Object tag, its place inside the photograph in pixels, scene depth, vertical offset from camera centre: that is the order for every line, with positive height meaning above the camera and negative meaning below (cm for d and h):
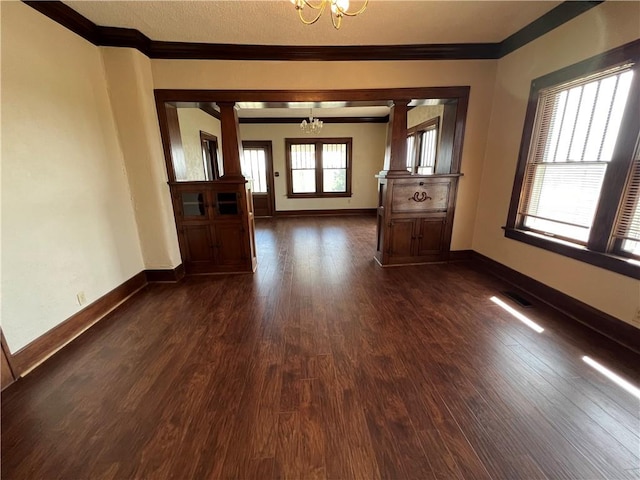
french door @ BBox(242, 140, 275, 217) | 730 +4
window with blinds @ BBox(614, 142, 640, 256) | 195 -35
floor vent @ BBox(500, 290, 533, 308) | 262 -132
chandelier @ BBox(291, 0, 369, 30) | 143 +92
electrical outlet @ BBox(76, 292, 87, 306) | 232 -109
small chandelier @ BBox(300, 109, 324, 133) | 592 +112
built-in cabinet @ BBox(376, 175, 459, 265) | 353 -63
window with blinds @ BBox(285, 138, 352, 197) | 736 +18
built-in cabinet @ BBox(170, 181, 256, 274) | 335 -67
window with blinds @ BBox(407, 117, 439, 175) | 477 +51
